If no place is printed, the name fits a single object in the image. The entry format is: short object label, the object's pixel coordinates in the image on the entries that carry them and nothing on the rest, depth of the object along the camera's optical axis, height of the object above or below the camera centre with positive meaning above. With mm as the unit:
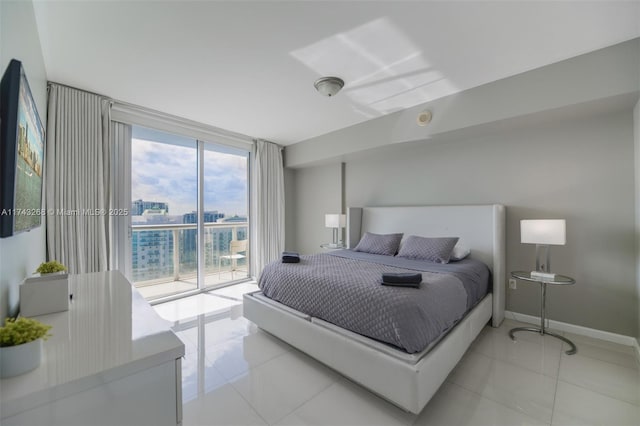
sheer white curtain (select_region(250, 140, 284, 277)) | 4719 +141
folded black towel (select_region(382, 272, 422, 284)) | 2023 -515
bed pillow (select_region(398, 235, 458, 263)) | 3039 -442
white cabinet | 725 -496
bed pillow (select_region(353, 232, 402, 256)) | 3568 -443
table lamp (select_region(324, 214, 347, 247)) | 4324 -142
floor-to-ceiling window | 3727 +11
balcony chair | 4777 -750
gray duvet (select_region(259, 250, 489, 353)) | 1720 -654
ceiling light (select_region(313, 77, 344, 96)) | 2602 +1287
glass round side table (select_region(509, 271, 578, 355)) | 2357 -807
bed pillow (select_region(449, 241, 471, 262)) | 3081 -479
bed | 1611 -938
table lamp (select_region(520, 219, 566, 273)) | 2379 -196
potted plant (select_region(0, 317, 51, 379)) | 756 -399
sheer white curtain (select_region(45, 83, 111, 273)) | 2688 +374
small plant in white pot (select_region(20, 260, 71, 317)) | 1247 -403
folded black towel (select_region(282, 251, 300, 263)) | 2907 -505
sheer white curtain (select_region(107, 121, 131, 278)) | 3189 +192
